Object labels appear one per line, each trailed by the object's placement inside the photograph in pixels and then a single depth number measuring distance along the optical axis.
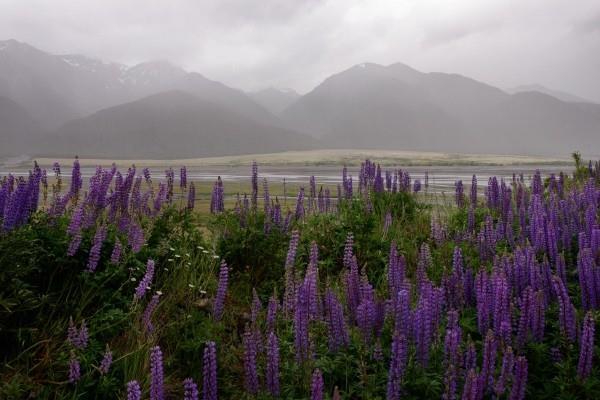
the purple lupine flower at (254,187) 6.13
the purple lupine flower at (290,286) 3.46
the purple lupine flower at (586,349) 2.71
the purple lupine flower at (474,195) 7.10
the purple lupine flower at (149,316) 3.37
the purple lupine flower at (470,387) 2.31
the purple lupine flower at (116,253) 3.68
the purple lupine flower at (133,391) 2.14
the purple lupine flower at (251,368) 2.66
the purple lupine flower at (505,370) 2.56
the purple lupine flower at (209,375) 2.45
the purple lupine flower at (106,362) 2.82
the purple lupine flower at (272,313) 3.27
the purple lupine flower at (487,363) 2.51
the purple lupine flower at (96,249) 3.65
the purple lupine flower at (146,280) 3.32
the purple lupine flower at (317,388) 2.24
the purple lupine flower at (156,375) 2.28
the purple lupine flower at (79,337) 2.91
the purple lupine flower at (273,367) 2.76
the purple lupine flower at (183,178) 5.72
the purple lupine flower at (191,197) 5.50
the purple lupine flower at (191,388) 2.20
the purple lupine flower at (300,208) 6.36
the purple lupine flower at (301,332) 2.96
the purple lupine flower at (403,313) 2.99
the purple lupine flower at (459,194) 7.89
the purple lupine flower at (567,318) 3.17
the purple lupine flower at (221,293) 3.53
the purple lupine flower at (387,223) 6.28
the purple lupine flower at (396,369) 2.63
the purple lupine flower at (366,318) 3.13
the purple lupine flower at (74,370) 2.73
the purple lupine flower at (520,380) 2.48
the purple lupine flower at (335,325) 3.16
